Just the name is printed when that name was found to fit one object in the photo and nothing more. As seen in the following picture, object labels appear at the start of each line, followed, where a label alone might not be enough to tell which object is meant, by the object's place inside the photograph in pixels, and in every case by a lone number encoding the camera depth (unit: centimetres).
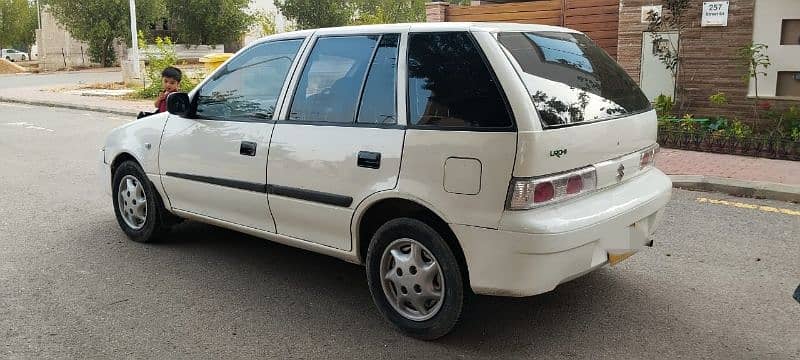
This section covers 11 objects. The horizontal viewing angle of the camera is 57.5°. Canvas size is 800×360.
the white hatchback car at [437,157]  348
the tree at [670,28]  1060
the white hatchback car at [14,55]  6852
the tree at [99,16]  3466
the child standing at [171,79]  711
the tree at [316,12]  3397
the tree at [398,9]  3603
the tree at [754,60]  1000
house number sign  1043
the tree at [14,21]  5681
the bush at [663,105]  1101
